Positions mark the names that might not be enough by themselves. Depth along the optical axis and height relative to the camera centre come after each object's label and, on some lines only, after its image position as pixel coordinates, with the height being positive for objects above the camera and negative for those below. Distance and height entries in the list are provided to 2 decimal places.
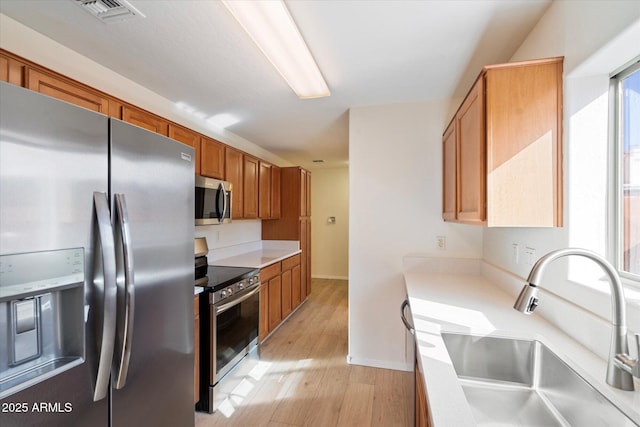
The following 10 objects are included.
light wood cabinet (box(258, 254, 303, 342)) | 2.86 -0.98
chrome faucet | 0.79 -0.31
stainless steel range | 1.91 -0.89
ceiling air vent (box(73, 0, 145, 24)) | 1.28 +1.02
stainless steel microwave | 2.20 +0.11
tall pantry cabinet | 4.04 -0.03
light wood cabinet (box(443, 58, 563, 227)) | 1.24 +0.33
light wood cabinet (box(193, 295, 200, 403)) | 1.86 -0.96
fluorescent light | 1.27 +1.00
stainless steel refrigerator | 0.75 -0.18
